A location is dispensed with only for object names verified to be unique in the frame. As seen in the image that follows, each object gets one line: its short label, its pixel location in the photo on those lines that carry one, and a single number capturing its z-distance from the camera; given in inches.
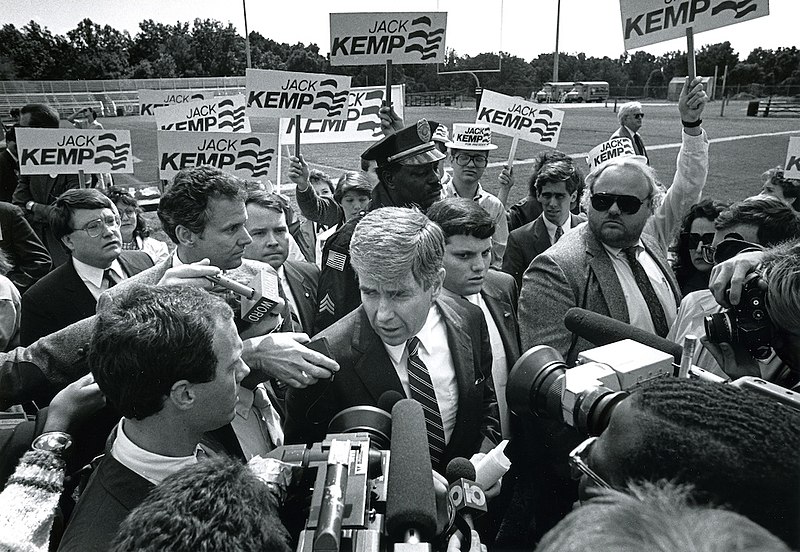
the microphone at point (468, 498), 57.3
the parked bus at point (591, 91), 1785.7
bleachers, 1549.0
